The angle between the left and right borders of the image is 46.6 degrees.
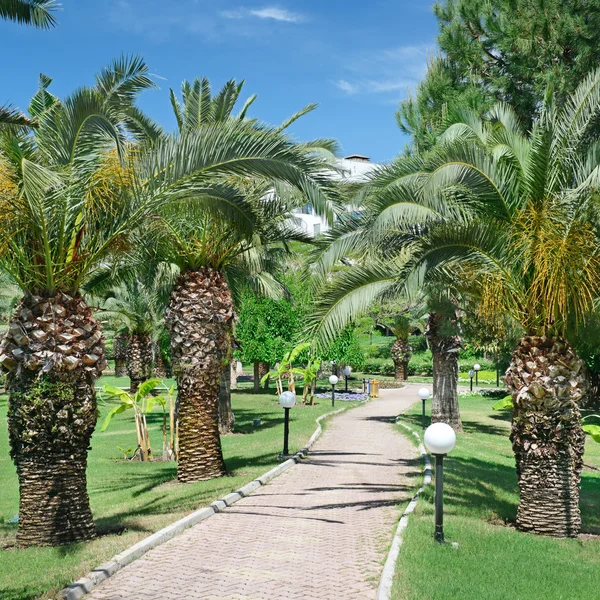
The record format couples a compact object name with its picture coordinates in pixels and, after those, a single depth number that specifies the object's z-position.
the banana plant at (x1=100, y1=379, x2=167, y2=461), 15.32
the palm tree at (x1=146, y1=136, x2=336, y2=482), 12.24
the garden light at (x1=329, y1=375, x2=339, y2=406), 25.95
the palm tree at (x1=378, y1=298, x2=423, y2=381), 38.66
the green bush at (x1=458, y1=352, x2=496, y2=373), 50.29
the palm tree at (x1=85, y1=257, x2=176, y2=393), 29.37
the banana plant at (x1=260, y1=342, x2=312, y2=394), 26.84
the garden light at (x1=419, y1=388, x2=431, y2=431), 18.70
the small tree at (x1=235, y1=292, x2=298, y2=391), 30.45
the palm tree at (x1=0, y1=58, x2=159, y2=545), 8.05
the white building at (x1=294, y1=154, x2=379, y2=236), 68.41
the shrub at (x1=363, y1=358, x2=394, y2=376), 50.53
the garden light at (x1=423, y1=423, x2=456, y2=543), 7.86
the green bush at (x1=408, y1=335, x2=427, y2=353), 56.38
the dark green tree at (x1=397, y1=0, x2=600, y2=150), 17.31
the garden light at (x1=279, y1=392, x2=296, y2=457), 14.59
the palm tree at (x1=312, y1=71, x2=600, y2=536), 8.81
